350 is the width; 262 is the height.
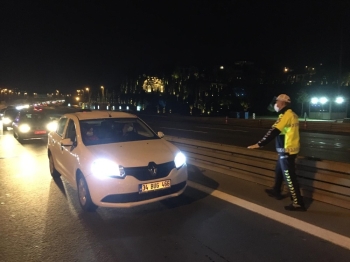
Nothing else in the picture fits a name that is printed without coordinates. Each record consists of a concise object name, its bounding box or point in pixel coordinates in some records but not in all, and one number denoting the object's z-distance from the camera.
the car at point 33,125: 17.31
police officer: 5.88
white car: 5.63
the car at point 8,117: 25.87
